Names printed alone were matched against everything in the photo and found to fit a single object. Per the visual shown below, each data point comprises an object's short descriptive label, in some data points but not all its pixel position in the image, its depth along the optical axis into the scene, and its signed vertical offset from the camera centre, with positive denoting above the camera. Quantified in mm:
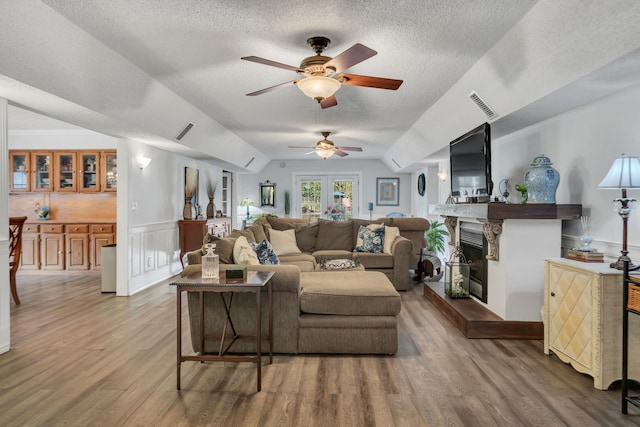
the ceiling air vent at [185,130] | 5543 +1080
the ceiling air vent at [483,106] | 3924 +1029
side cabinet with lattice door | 2672 -773
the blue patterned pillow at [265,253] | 4116 -455
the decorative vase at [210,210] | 8086 -35
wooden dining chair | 4832 -490
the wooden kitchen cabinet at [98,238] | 6953 -522
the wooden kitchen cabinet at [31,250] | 7016 -737
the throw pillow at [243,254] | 3615 -412
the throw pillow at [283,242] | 6031 -505
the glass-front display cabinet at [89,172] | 7156 +636
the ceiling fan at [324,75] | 2949 +1060
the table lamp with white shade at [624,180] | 2572 +190
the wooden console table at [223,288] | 2678 -531
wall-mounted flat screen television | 3927 +474
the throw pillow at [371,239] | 6219 -476
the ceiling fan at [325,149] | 6370 +957
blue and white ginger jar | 3613 +263
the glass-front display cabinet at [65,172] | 7156 +636
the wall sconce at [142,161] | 5646 +660
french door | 11141 +405
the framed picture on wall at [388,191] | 11047 +489
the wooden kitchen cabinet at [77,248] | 6984 -698
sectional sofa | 3262 -879
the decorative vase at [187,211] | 7148 -51
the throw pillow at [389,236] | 6109 -416
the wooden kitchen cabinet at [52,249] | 7004 -719
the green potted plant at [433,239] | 6668 -499
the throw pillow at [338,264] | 5070 -712
